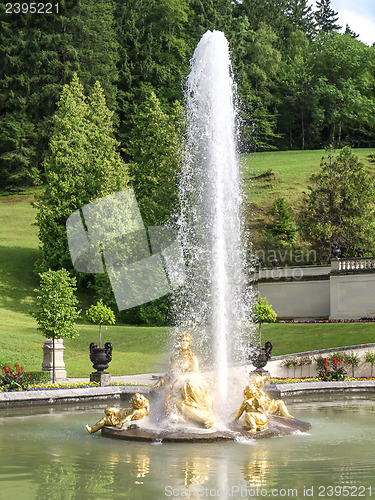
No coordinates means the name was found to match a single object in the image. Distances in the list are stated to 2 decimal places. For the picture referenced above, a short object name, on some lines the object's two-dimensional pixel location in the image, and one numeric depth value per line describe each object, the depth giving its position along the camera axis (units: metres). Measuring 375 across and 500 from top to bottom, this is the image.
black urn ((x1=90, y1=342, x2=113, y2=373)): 24.88
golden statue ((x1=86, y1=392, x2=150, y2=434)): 15.95
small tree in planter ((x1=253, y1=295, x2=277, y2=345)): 37.34
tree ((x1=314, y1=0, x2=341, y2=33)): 120.88
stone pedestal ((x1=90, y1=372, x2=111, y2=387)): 24.86
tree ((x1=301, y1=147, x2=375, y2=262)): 58.50
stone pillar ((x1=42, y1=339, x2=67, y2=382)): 28.42
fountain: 15.64
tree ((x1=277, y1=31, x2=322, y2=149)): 98.19
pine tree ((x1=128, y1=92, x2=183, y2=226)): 58.24
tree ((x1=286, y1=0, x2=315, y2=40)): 117.25
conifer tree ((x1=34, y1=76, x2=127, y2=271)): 57.56
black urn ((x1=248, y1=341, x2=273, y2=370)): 25.44
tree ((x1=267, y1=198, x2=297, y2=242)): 69.75
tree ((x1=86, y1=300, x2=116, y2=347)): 33.69
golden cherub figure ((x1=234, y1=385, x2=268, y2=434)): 15.56
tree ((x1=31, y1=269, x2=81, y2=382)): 27.48
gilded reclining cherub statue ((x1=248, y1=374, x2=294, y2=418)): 15.87
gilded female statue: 15.65
